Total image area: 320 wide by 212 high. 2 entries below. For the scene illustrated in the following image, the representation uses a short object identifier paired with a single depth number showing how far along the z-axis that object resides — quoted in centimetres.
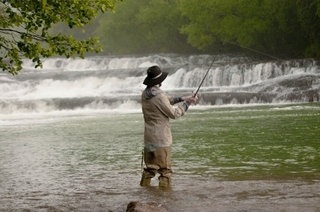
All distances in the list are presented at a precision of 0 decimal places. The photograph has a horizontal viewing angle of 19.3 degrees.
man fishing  1252
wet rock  1059
